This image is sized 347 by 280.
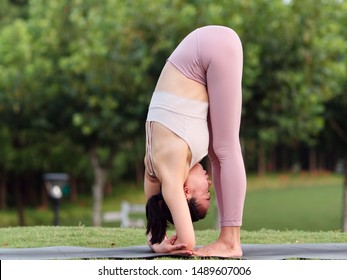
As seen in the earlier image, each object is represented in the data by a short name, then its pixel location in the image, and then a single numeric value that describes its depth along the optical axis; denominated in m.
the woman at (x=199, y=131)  7.04
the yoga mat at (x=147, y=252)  6.91
